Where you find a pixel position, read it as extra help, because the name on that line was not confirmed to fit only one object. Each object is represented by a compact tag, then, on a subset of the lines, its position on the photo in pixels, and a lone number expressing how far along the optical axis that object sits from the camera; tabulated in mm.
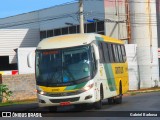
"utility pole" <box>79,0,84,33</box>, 33906
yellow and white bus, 19922
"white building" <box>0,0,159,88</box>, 49719
